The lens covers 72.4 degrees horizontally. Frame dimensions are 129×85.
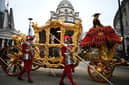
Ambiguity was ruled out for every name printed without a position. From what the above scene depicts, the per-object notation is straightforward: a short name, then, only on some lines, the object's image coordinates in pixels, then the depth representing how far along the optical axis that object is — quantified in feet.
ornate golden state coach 13.89
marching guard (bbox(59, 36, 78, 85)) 9.81
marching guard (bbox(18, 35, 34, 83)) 11.44
